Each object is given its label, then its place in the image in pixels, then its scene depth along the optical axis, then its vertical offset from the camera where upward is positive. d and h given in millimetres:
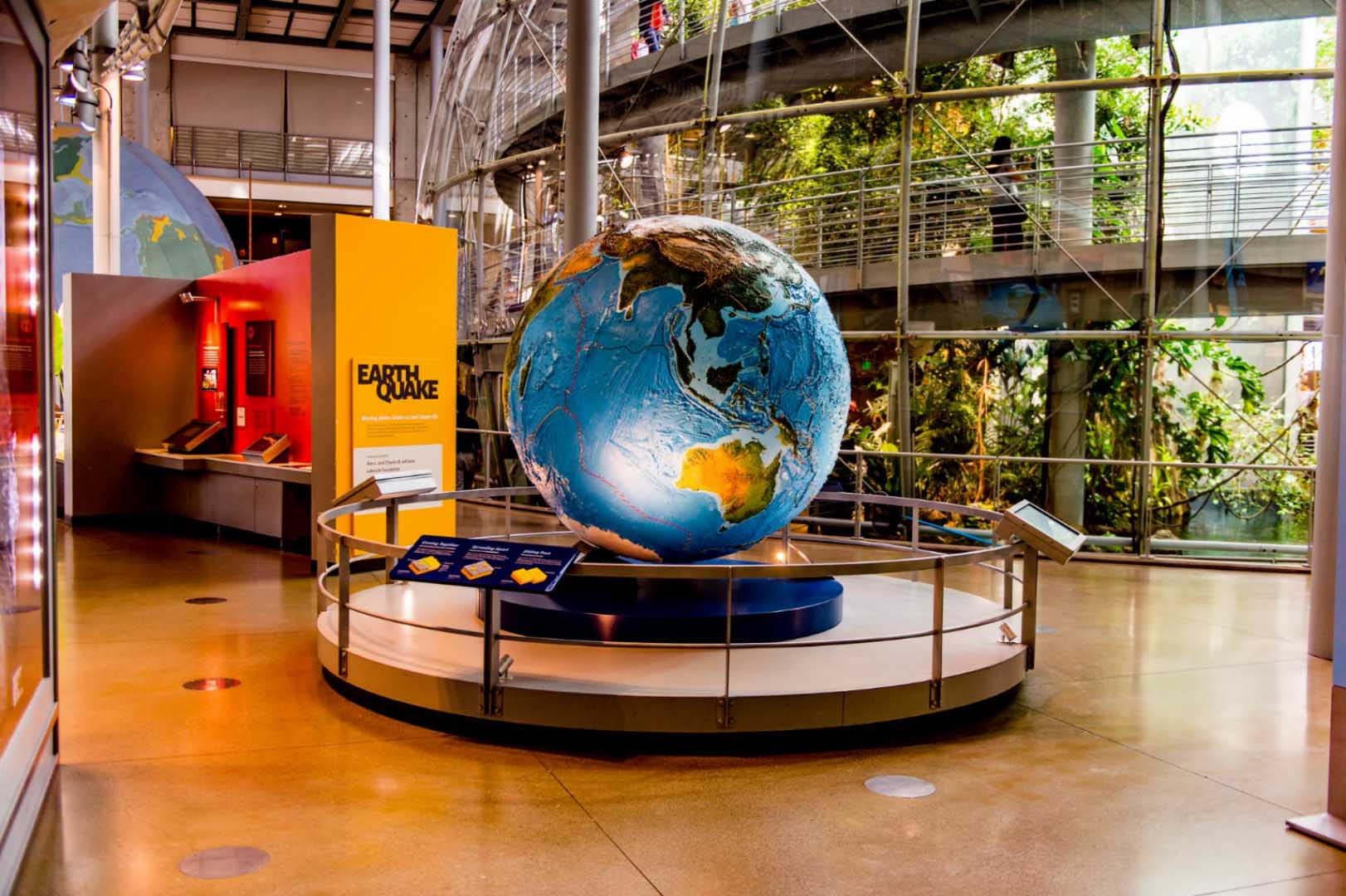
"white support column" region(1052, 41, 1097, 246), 12414 +2623
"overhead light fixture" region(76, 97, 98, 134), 14930 +3530
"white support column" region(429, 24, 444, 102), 28344 +8286
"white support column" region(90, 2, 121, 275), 19281 +3240
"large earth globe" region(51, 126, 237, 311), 21516 +3267
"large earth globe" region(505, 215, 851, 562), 5828 -3
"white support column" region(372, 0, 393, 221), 21672 +5488
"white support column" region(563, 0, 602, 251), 9992 +2368
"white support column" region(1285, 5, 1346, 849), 7480 -179
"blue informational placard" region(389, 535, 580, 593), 5152 -819
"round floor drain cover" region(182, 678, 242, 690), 6324 -1666
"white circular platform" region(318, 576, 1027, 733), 5348 -1434
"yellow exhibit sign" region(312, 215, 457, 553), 9617 +251
